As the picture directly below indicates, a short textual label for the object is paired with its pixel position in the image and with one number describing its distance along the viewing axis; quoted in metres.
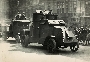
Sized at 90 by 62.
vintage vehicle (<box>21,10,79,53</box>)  8.40
